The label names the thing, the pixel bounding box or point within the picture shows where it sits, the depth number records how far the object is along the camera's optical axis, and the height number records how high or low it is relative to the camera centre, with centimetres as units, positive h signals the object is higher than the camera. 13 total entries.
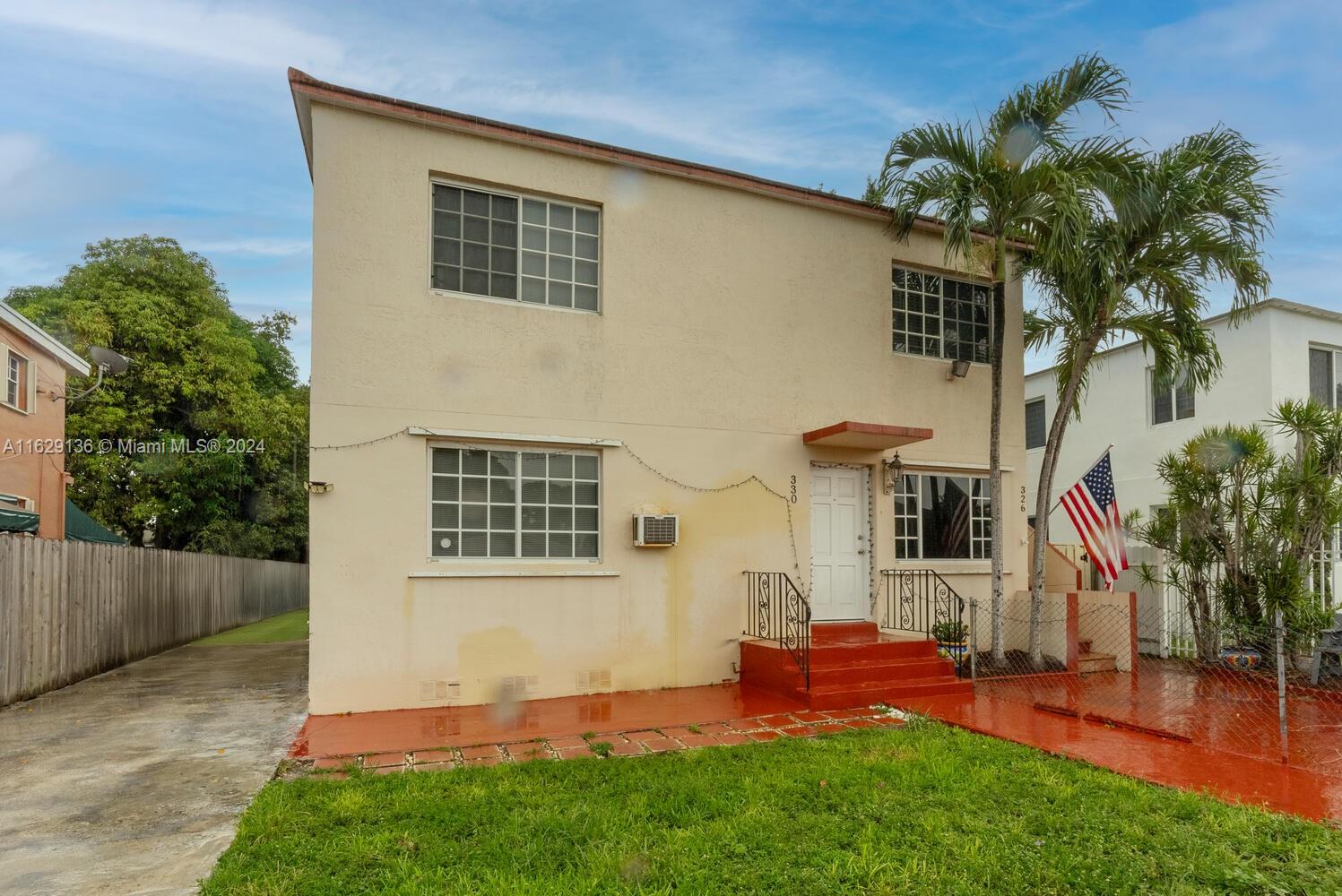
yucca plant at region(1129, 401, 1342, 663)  1008 -34
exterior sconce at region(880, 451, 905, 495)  1039 +34
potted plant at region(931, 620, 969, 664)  956 -163
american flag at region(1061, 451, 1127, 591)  1012 -27
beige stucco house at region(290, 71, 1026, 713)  810 +99
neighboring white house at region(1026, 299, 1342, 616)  1358 +179
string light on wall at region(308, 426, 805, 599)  820 +18
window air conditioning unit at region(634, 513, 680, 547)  893 -33
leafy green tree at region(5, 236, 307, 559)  2142 +273
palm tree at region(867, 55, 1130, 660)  910 +380
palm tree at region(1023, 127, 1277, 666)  916 +271
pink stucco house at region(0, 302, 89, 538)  1541 +170
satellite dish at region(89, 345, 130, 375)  1770 +310
